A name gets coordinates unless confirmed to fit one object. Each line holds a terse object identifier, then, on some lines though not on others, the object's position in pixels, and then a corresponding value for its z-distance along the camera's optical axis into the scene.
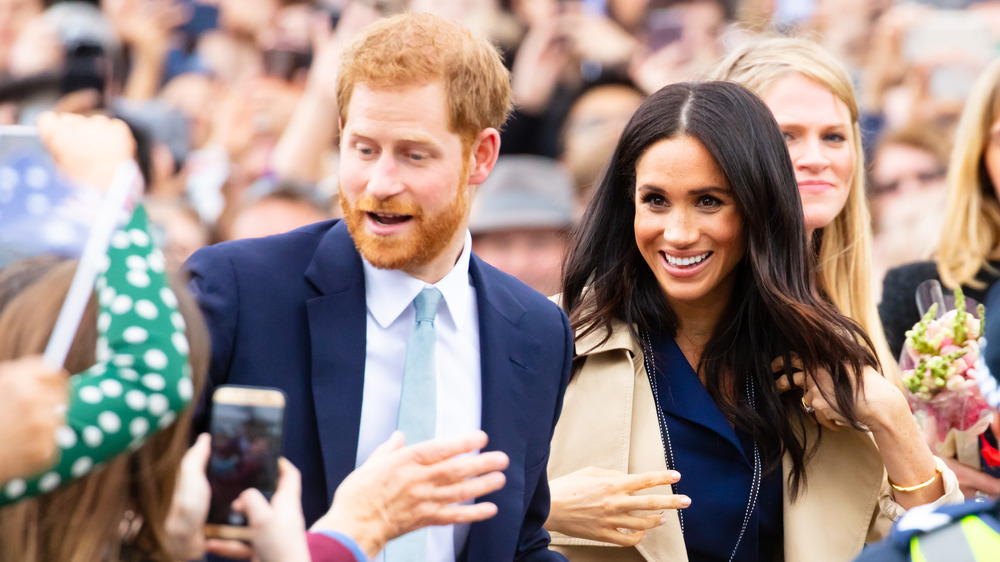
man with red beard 5.26
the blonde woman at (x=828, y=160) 7.80
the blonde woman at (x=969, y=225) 8.52
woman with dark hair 6.55
